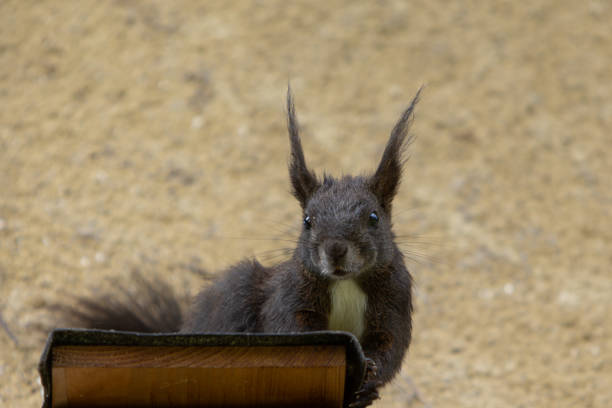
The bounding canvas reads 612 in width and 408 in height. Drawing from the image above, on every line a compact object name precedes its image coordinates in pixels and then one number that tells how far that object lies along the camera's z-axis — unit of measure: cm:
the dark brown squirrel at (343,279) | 494
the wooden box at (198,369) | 404
